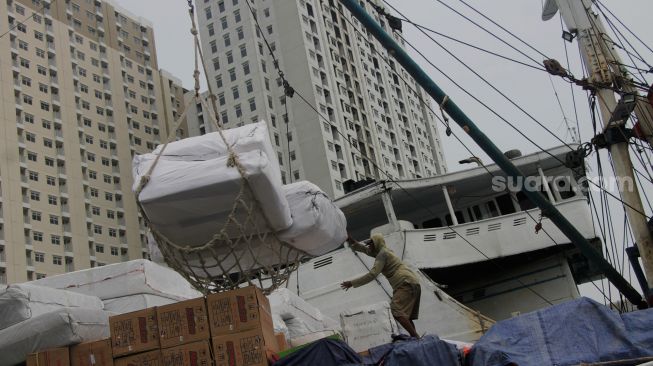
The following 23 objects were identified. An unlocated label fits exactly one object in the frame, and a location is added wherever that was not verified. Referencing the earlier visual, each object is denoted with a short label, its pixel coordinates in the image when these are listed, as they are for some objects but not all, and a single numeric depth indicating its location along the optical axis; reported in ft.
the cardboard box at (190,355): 20.84
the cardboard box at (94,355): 21.49
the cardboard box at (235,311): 20.95
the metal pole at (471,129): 39.81
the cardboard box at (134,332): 21.42
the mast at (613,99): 44.19
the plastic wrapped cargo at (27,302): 24.75
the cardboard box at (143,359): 21.16
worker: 27.94
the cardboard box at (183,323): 21.17
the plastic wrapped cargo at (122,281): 35.60
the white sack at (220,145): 21.81
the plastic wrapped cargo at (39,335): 21.95
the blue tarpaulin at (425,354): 20.42
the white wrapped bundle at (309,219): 23.60
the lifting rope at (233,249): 21.42
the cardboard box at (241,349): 20.42
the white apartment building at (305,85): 188.24
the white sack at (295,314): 37.41
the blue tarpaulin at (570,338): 20.02
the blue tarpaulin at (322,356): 20.27
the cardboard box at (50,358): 20.99
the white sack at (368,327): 30.19
